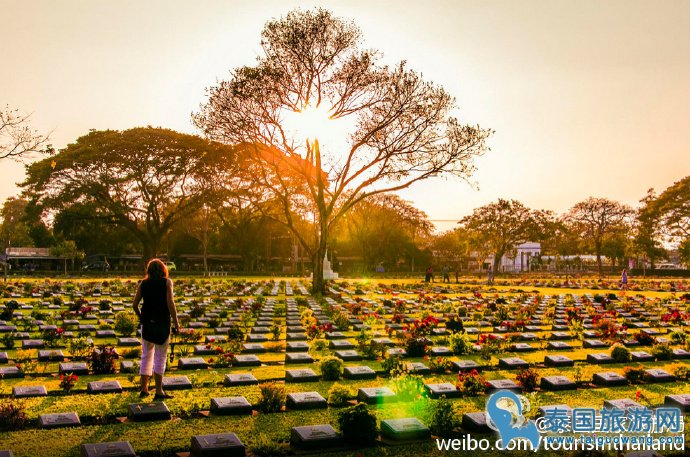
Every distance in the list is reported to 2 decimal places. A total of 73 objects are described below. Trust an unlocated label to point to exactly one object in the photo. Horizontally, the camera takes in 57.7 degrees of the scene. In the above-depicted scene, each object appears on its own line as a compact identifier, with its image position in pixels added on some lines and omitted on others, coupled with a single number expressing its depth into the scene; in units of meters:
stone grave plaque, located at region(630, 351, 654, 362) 13.05
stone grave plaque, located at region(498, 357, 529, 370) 12.14
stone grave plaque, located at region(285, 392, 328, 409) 8.67
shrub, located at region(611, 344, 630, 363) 12.69
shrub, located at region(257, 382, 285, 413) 8.52
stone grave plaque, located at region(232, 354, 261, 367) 12.10
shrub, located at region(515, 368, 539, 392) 9.94
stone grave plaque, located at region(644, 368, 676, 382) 10.82
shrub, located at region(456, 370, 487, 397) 9.57
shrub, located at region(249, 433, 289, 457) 6.80
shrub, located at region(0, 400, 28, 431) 7.52
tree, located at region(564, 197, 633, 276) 78.12
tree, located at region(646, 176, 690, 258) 63.97
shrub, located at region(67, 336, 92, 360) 12.35
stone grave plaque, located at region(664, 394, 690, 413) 8.68
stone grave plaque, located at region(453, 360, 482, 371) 11.75
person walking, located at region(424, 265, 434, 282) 45.76
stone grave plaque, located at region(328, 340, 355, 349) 14.30
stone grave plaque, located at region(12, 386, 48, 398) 9.21
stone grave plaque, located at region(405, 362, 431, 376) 11.35
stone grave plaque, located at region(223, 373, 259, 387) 10.20
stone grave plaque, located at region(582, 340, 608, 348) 14.82
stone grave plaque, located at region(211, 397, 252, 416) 8.31
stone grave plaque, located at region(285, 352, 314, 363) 12.42
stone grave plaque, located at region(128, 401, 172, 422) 7.91
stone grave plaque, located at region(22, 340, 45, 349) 13.69
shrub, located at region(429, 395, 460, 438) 7.45
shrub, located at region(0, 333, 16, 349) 13.73
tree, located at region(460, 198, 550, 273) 63.19
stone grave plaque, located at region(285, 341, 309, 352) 13.90
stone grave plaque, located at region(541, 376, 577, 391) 10.06
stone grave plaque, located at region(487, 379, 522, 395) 9.75
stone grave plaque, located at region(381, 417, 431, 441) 7.29
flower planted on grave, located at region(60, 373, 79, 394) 9.31
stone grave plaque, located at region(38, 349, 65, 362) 12.33
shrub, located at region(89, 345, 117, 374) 11.07
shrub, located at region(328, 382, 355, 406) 8.80
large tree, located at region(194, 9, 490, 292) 28.28
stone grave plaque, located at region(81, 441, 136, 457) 6.30
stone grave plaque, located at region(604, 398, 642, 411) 8.39
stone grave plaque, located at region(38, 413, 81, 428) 7.60
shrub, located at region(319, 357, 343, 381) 10.78
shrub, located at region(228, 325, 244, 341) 14.65
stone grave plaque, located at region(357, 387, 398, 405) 8.95
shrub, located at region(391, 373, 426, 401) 9.03
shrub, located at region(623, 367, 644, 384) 10.63
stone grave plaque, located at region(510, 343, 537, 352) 14.05
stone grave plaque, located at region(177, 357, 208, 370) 11.60
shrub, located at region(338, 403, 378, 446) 7.04
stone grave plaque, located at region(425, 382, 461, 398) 9.43
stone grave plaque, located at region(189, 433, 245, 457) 6.52
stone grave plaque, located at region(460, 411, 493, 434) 7.55
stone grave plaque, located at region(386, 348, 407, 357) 13.14
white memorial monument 51.09
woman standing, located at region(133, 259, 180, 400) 9.09
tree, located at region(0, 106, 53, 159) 22.91
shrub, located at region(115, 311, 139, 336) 15.77
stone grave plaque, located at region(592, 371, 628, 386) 10.50
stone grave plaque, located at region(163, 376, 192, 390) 9.78
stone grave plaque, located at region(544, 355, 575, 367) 12.31
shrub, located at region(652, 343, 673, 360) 13.16
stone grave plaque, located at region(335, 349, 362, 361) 12.97
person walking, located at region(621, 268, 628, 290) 39.31
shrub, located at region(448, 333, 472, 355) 13.55
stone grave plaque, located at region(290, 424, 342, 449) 6.97
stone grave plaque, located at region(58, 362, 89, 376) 10.99
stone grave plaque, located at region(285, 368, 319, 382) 10.66
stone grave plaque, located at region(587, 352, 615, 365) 12.63
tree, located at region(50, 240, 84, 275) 54.69
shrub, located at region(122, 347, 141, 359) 12.86
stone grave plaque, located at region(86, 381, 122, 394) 9.43
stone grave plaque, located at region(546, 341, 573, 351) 14.45
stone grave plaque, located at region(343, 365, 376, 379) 10.96
